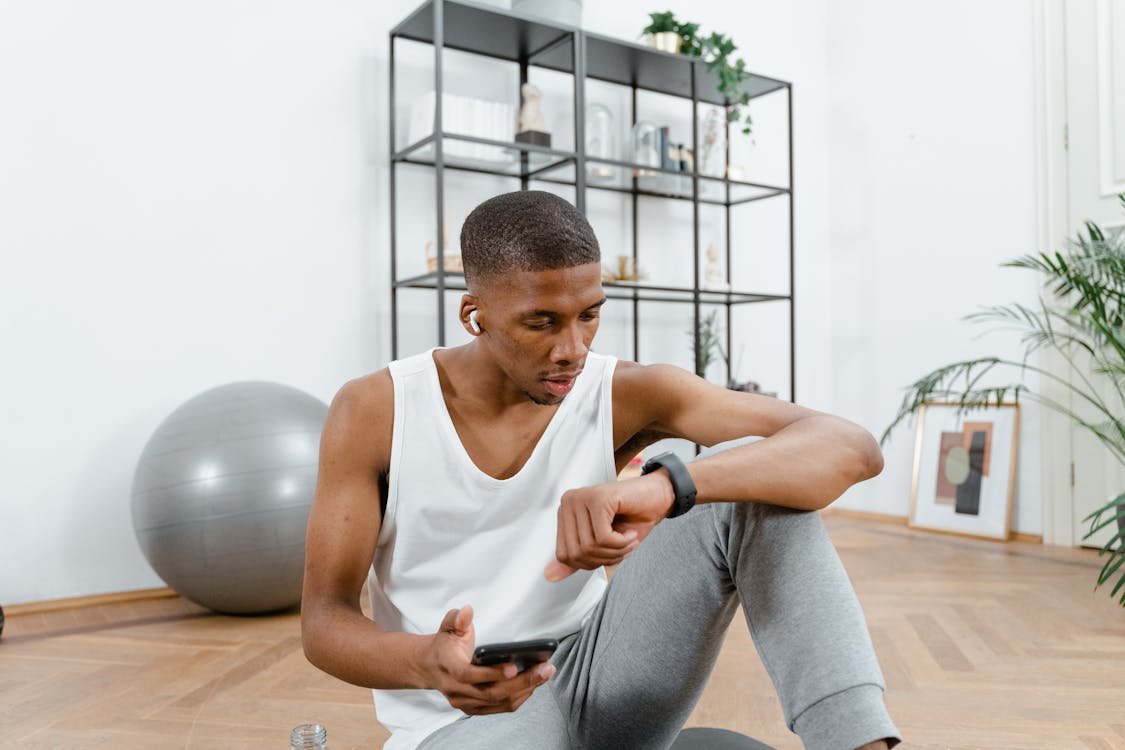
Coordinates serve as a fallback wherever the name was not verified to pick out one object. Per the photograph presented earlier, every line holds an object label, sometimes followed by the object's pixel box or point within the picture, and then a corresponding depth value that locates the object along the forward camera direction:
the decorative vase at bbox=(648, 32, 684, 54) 3.84
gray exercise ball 2.51
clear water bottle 1.12
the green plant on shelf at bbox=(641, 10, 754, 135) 3.82
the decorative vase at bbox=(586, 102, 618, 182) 3.77
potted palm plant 3.00
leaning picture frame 3.85
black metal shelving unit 3.27
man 1.00
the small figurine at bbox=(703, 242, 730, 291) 4.14
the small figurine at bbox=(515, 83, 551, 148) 3.49
